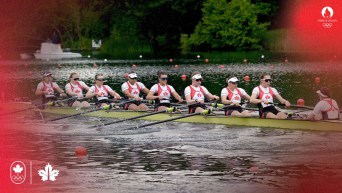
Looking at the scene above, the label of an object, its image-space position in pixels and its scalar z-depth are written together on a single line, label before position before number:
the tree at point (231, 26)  78.56
